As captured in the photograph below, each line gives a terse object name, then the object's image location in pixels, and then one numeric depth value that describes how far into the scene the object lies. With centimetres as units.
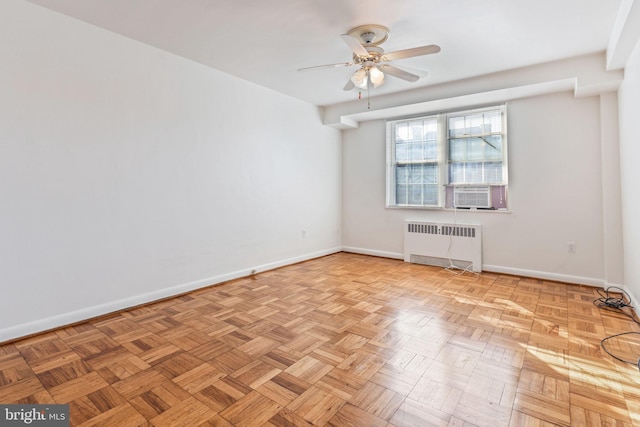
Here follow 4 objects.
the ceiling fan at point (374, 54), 248
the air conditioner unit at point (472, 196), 419
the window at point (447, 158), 411
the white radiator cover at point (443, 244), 419
